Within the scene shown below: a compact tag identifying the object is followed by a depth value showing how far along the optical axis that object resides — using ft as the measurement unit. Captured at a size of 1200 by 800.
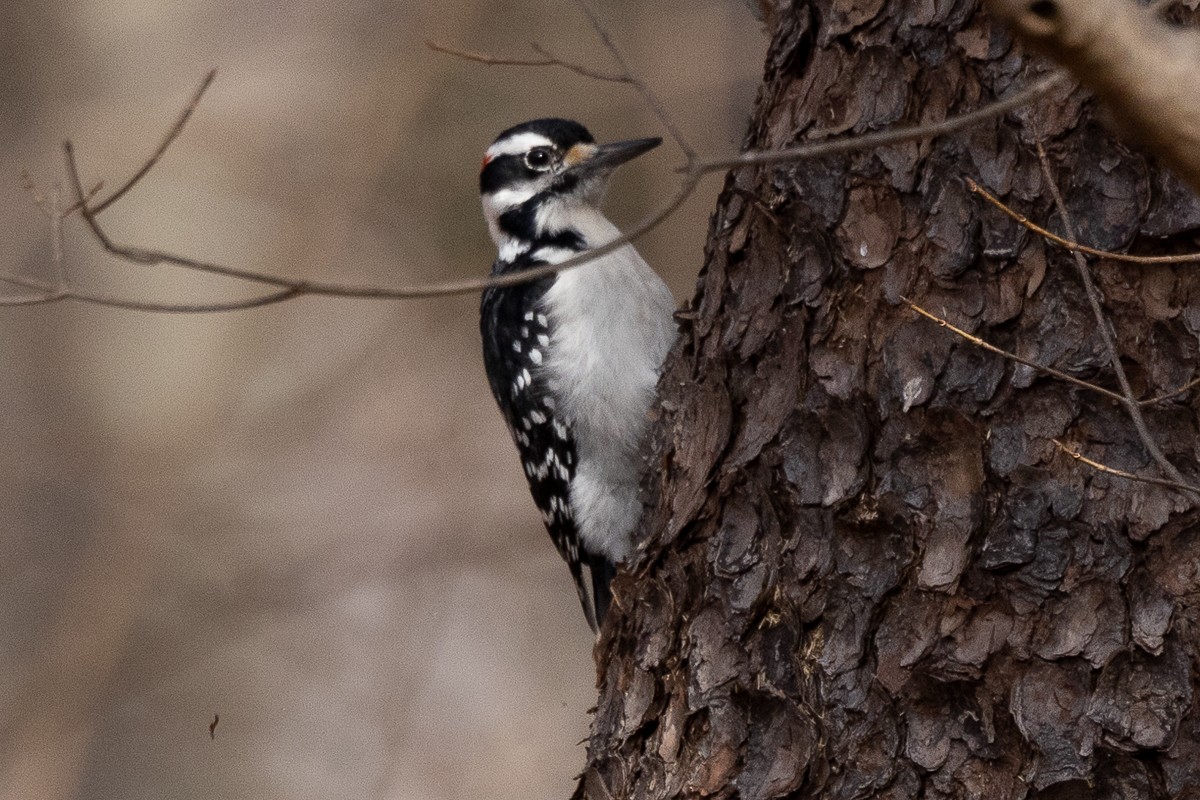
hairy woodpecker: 25.66
